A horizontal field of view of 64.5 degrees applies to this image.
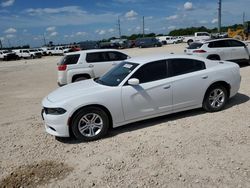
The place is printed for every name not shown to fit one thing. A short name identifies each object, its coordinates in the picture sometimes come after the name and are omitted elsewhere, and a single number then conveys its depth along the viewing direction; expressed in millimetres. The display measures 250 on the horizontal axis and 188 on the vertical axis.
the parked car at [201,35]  38263
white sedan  3836
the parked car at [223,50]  9657
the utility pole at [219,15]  31248
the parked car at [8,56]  32986
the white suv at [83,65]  7464
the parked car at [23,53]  35194
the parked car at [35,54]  34578
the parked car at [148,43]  39344
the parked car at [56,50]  37410
